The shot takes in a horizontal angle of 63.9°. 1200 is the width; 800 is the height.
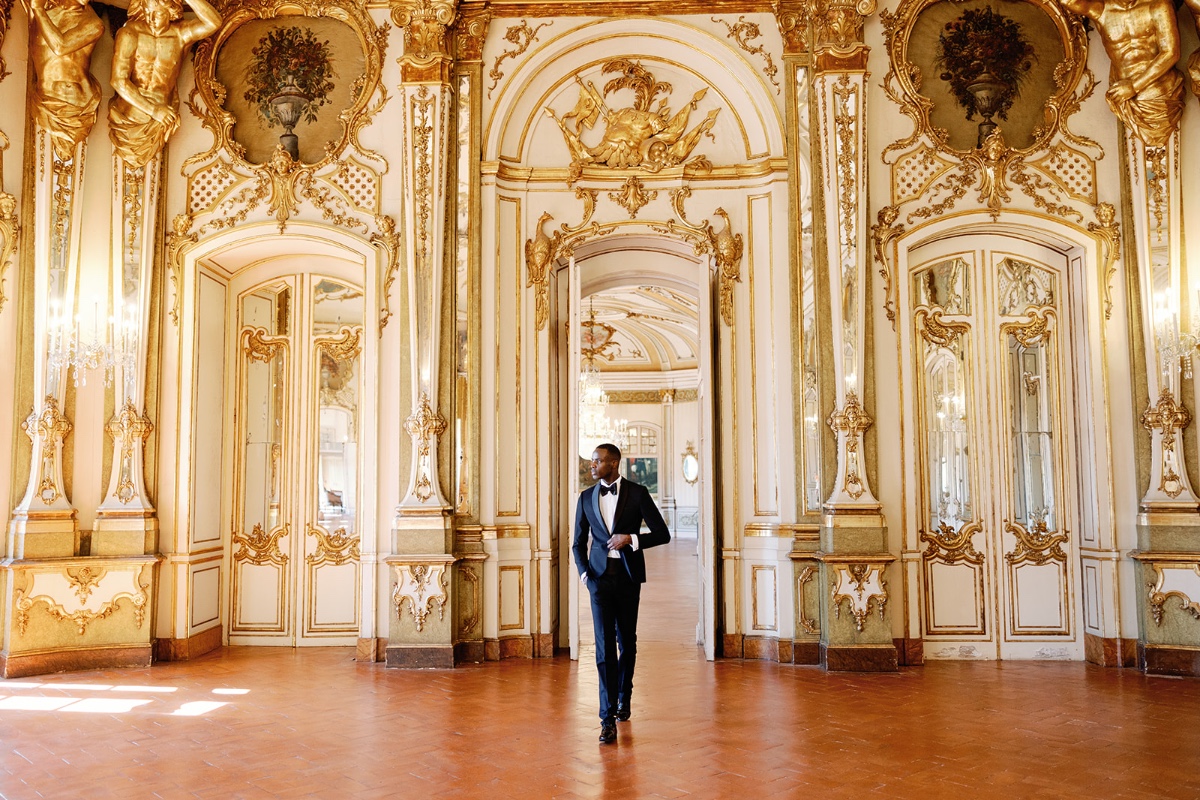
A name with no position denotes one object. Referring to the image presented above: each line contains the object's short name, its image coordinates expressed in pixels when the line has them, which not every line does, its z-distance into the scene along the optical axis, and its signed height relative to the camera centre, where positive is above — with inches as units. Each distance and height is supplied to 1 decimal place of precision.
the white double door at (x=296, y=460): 315.9 +8.8
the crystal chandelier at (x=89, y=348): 277.9 +41.3
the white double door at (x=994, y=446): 291.4 +9.7
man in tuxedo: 197.9 -14.7
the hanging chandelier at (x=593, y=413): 733.3 +52.7
